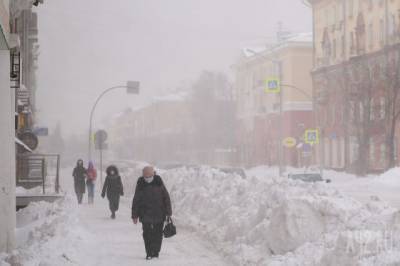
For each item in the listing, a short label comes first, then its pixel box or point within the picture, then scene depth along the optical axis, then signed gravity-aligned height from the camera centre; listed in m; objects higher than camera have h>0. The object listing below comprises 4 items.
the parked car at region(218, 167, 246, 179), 44.66 -1.00
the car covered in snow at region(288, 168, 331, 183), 37.77 -1.12
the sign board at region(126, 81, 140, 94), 48.38 +3.93
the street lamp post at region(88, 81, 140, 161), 48.37 +3.94
